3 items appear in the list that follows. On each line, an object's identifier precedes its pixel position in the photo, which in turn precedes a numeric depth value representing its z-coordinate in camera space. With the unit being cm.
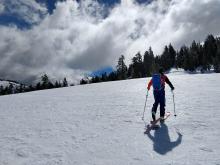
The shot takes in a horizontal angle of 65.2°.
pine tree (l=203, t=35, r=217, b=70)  7354
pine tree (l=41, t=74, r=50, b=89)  7447
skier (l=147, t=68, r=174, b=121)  811
